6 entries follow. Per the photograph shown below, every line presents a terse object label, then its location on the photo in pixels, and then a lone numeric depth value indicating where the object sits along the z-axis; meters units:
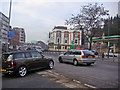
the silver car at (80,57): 11.70
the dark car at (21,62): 7.03
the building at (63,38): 67.25
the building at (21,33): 117.78
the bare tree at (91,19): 27.52
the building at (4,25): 64.76
